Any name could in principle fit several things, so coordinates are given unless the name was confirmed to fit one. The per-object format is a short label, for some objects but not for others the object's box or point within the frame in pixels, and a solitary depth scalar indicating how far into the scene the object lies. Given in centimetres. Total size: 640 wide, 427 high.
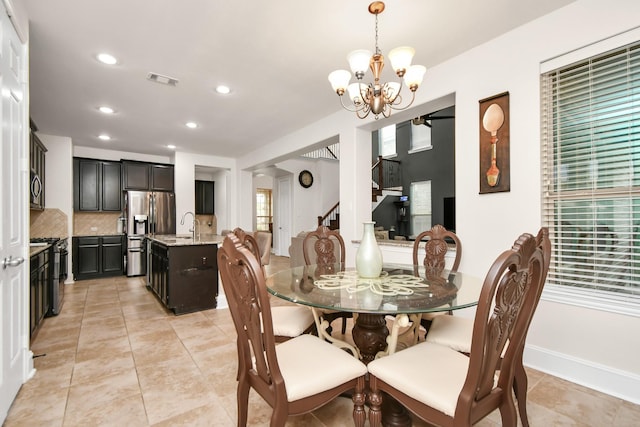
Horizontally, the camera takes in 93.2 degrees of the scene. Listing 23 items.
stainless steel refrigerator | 591
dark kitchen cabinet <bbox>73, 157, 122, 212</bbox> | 580
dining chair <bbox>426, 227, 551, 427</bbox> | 133
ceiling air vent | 311
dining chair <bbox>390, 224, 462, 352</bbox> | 250
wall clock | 865
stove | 355
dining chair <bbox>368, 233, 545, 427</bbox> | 99
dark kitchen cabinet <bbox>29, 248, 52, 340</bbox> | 262
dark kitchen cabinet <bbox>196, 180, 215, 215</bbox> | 763
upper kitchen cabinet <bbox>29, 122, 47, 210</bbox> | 380
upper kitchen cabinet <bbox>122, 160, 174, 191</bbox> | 616
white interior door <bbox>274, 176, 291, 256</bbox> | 888
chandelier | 191
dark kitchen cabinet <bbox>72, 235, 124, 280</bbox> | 557
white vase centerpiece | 193
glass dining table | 140
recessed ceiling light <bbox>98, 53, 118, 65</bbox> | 273
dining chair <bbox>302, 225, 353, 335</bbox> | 288
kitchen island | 358
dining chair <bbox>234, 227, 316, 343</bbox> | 193
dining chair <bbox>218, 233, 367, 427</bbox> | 116
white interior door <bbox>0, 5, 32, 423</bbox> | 172
